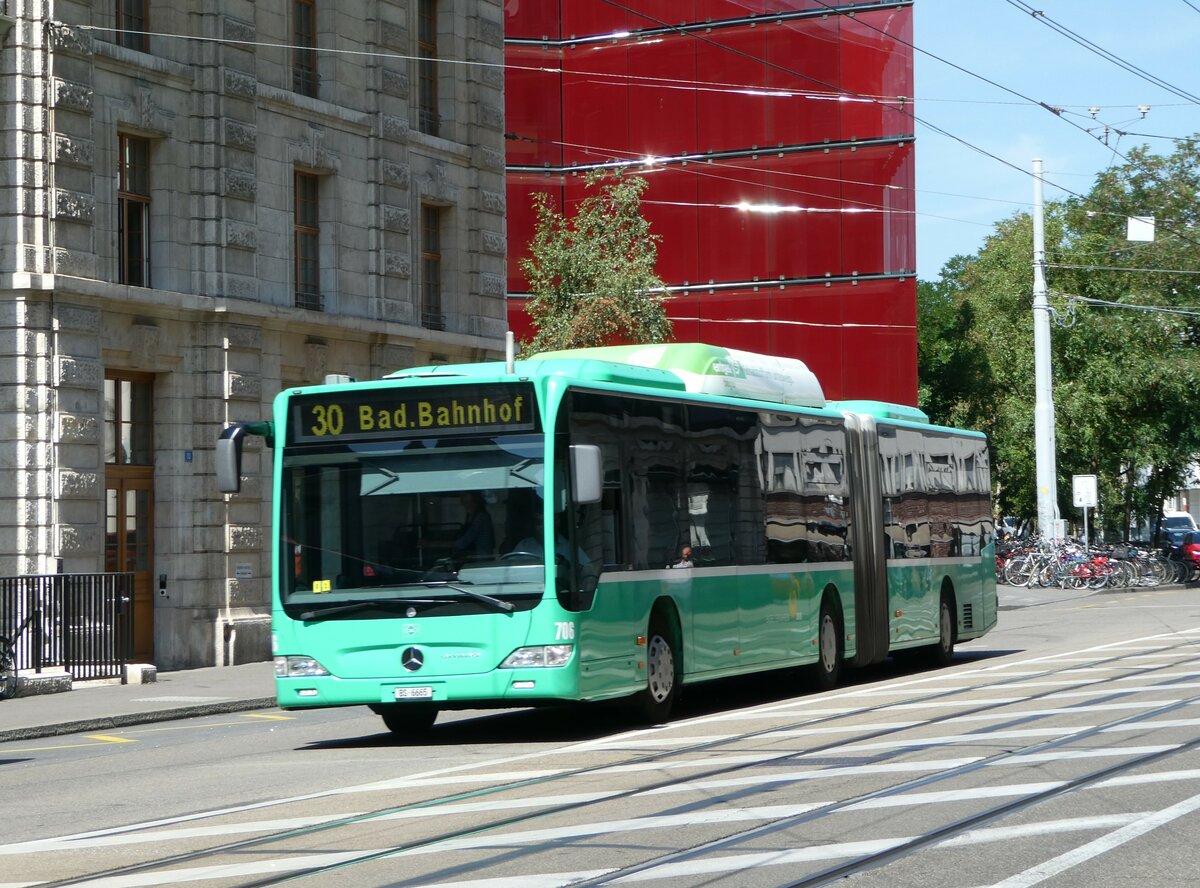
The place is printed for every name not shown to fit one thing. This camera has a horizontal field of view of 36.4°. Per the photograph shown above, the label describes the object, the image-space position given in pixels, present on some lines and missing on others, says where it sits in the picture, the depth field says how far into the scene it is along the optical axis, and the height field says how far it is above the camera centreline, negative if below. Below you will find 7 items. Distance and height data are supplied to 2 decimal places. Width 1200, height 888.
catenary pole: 44.97 +3.94
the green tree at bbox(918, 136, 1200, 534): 50.94 +5.83
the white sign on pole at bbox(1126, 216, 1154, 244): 49.09 +8.60
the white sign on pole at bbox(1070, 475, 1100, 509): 46.34 +1.51
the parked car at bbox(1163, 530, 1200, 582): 49.38 -0.17
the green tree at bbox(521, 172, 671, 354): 36.28 +5.81
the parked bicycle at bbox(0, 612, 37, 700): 20.61 -1.08
